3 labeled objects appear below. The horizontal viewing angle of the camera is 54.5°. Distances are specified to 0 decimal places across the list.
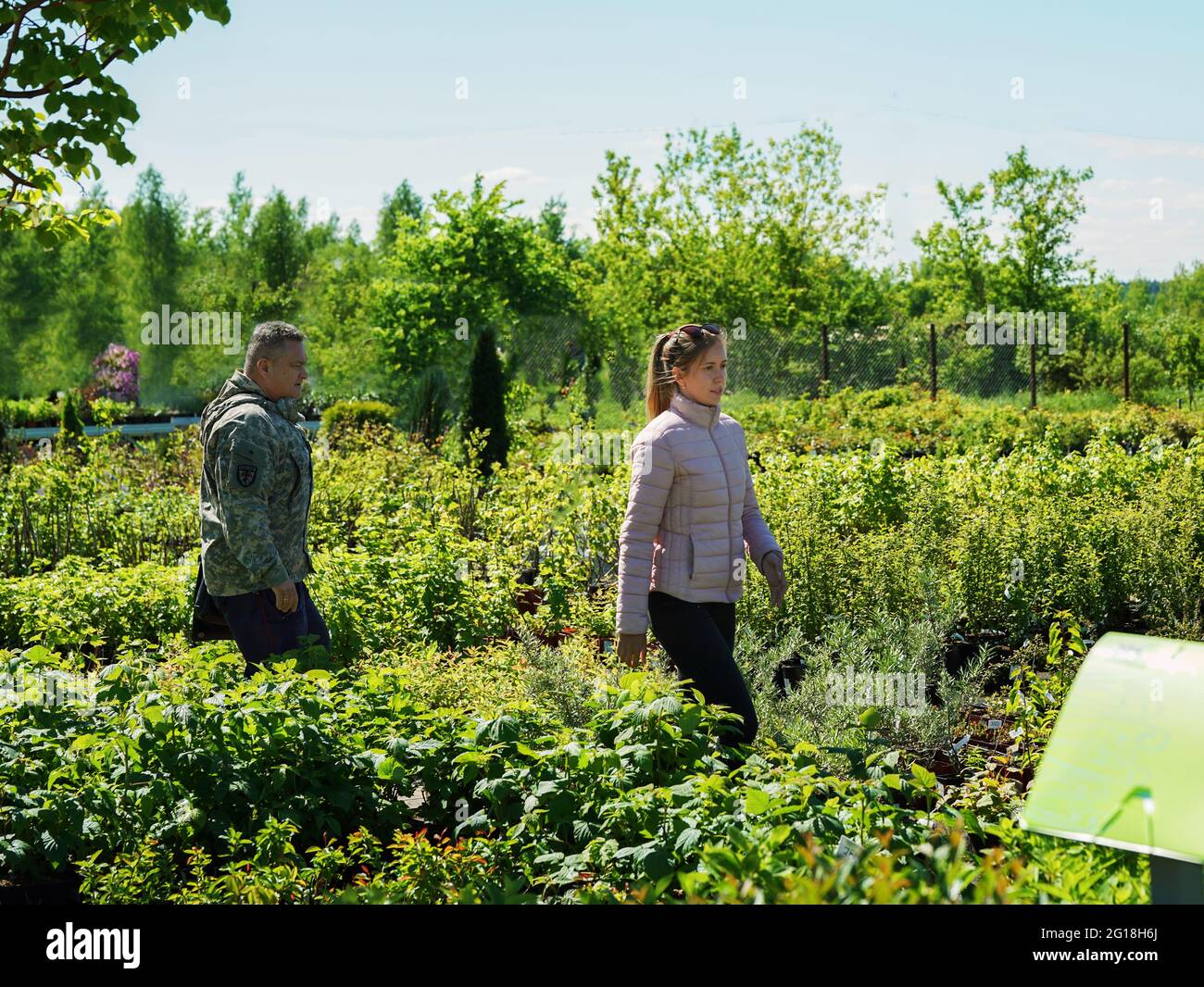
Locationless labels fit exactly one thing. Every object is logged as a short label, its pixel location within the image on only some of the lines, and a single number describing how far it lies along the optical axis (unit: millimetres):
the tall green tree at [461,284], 23016
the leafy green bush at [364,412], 18375
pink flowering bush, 34375
